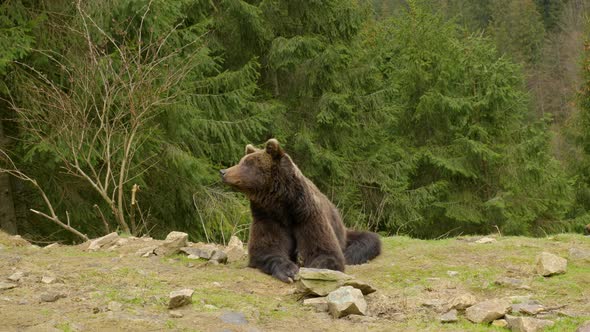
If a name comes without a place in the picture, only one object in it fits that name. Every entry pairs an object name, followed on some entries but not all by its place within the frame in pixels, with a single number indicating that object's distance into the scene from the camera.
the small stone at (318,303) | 9.34
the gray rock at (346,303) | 8.92
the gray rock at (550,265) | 11.32
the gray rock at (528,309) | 8.85
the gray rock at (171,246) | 12.82
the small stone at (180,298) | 8.62
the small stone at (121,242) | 13.92
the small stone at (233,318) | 8.29
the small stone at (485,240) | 15.66
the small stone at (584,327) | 7.34
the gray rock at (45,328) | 7.41
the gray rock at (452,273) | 11.77
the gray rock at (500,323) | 8.39
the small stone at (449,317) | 8.62
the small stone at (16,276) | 9.74
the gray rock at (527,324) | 8.03
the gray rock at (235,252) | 13.77
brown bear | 12.58
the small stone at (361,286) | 9.83
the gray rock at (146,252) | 12.73
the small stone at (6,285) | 9.21
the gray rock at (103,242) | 13.78
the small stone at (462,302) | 9.06
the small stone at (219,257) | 12.48
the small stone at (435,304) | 9.30
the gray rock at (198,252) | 12.62
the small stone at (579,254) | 12.96
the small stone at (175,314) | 8.36
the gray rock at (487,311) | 8.50
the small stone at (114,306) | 8.45
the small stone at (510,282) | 10.80
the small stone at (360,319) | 8.78
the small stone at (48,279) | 9.74
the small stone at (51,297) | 8.77
